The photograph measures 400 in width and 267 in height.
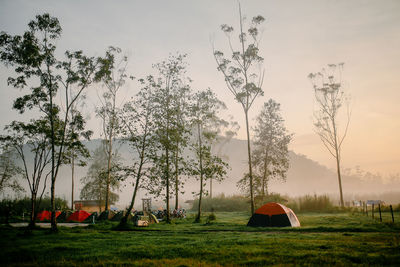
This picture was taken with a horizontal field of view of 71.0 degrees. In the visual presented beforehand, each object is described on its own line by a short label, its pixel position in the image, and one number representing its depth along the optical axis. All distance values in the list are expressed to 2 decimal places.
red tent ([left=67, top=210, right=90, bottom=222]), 34.44
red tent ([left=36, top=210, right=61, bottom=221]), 36.10
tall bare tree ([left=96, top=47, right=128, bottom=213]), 37.19
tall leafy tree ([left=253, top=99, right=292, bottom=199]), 42.91
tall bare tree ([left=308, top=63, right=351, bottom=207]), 44.47
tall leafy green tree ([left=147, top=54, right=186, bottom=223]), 26.66
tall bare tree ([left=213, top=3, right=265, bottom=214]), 30.72
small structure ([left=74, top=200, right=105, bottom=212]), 48.41
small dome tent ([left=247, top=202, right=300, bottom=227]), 20.73
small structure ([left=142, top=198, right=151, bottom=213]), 40.33
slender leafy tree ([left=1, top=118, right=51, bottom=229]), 24.73
